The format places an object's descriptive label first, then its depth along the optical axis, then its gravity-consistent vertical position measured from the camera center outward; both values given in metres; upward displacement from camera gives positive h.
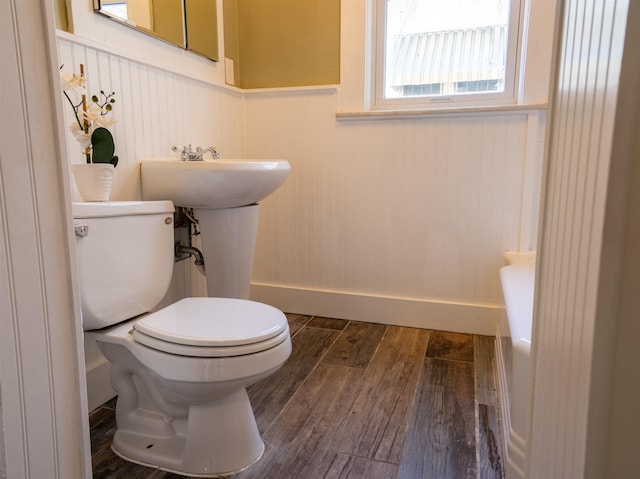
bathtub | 1.04 -0.51
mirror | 1.50 +0.56
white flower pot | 1.29 -0.03
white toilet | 1.06 -0.45
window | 2.00 +0.54
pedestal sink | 1.46 -0.11
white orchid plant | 1.31 +0.13
